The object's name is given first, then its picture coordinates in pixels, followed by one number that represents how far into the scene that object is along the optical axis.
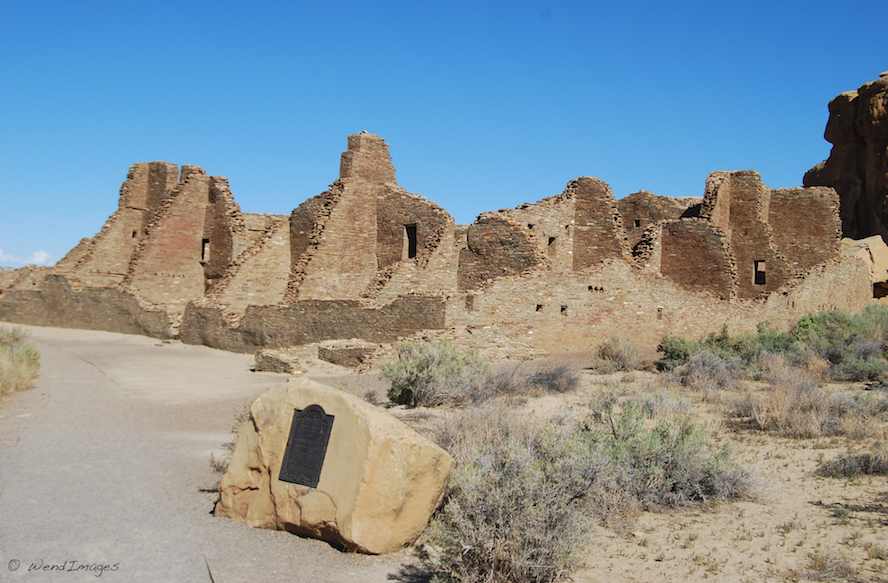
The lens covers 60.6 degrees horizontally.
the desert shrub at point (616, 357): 15.24
